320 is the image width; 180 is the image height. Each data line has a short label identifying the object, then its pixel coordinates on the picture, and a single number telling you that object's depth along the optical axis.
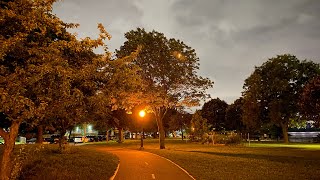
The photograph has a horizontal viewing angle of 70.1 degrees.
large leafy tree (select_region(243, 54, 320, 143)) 38.35
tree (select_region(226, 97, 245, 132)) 61.47
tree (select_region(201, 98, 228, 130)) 67.37
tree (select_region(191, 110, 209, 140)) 40.56
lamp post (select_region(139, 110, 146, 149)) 27.24
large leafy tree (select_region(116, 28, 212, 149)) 26.93
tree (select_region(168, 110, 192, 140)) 58.63
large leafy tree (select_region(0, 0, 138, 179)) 7.28
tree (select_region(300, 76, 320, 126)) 18.06
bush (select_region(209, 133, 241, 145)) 33.15
